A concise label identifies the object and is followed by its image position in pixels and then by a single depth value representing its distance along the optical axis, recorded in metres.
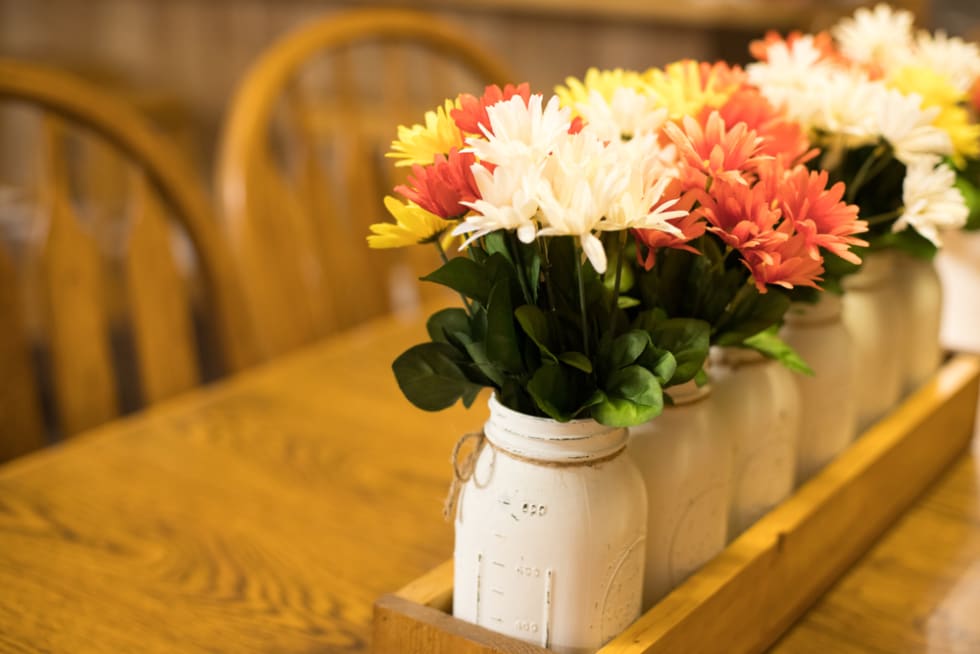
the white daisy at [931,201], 1.17
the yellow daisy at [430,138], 1.06
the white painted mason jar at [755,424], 1.20
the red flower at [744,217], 1.04
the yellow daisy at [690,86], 1.19
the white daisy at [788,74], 1.29
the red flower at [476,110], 1.05
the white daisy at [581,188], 0.99
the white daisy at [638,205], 1.01
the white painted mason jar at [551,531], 1.06
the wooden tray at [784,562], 1.09
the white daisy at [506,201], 0.99
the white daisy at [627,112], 1.14
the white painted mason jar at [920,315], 1.45
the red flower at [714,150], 1.07
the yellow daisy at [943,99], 1.31
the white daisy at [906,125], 1.23
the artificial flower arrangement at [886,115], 1.21
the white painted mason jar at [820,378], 1.30
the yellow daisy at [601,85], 1.19
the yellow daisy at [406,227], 1.04
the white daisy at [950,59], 1.39
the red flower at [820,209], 1.06
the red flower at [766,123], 1.16
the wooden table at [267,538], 1.22
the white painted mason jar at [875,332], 1.38
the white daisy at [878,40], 1.44
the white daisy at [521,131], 1.01
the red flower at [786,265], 1.04
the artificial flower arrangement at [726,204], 1.05
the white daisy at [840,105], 1.26
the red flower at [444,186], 1.03
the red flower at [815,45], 1.33
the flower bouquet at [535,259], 1.00
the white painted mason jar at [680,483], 1.13
